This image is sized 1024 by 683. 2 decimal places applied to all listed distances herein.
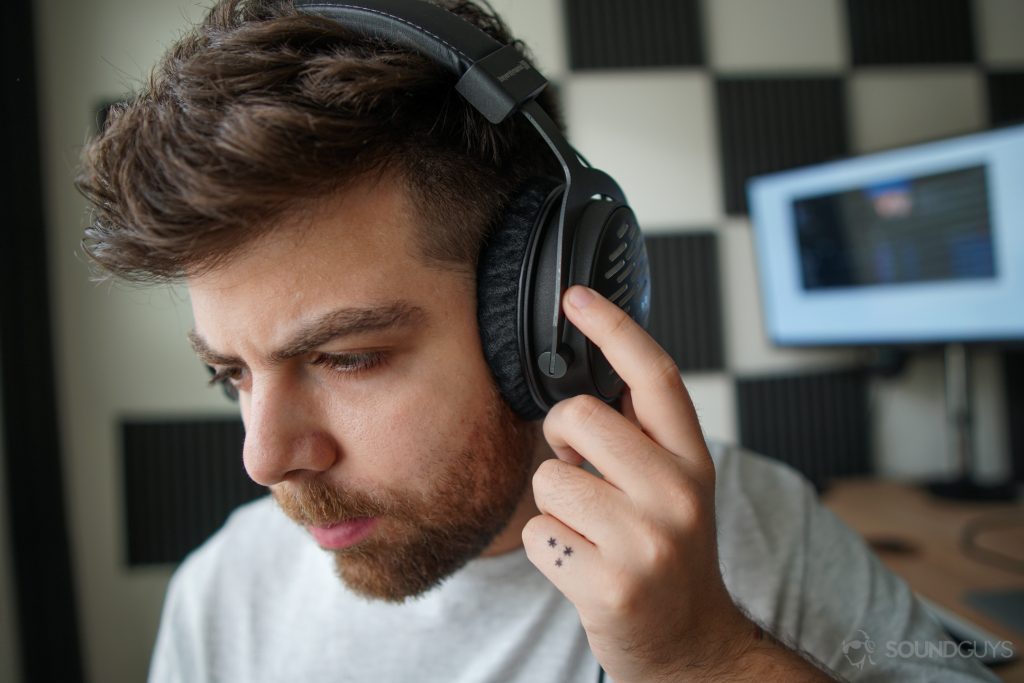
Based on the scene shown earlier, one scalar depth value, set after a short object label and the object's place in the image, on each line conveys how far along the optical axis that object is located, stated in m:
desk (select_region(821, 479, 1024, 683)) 0.96
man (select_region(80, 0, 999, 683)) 0.49
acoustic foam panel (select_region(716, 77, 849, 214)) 1.67
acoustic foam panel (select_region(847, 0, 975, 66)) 1.69
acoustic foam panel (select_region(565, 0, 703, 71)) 1.63
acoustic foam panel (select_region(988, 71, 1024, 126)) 1.73
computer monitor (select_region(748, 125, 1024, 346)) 1.25
